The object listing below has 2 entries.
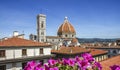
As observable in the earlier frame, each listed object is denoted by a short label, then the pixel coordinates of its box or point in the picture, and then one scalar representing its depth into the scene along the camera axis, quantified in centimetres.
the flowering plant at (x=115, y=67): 439
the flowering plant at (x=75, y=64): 503
